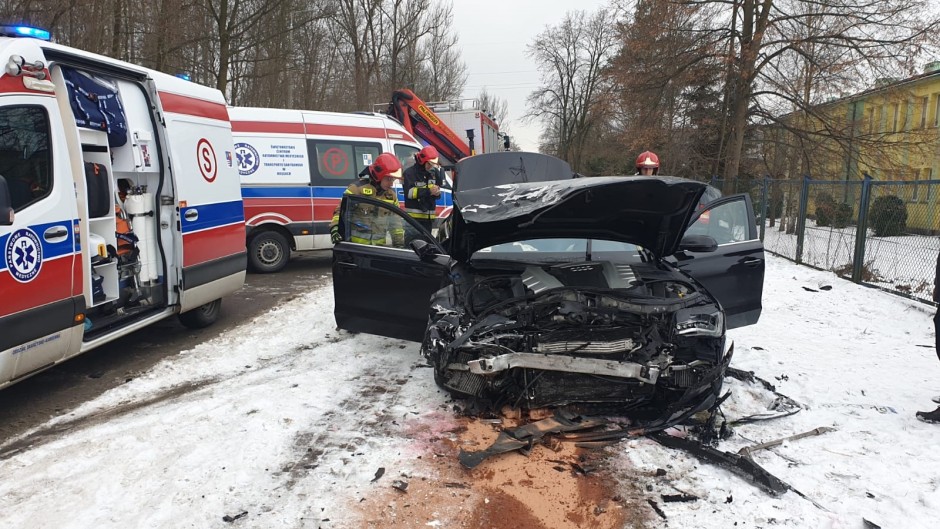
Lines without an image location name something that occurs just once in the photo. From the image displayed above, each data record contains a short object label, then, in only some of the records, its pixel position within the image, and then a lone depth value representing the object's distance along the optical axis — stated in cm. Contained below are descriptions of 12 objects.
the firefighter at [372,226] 493
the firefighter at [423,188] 692
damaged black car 341
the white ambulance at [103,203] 351
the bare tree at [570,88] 4597
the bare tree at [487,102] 5742
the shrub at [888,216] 850
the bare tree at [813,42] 1379
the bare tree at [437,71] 3219
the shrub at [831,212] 914
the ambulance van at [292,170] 873
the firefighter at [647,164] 698
